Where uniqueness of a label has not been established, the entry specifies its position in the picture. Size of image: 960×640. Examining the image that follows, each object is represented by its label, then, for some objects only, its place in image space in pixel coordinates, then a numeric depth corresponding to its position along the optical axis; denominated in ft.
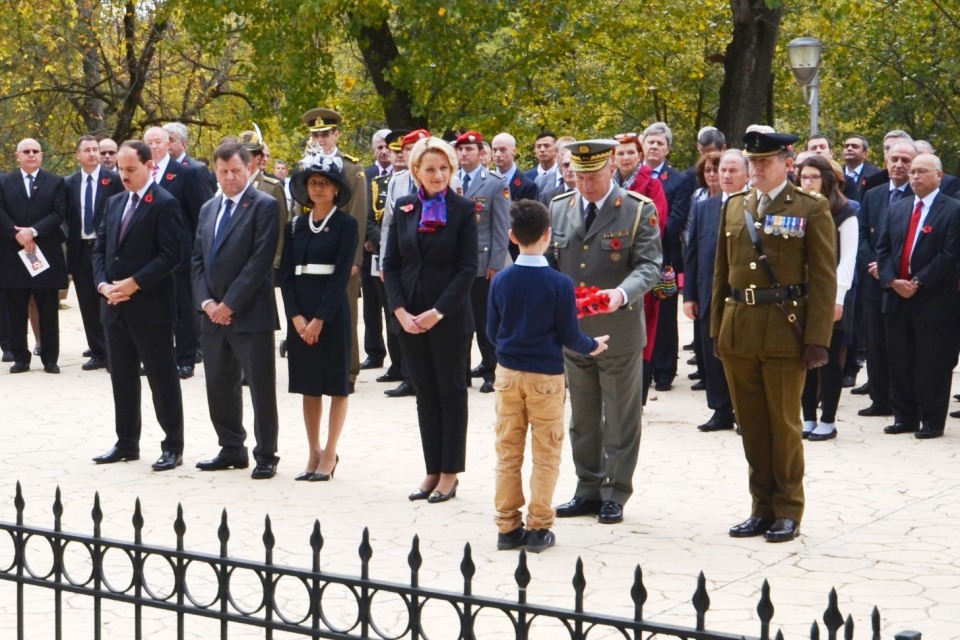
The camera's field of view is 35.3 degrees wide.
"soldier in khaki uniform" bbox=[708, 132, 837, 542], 23.61
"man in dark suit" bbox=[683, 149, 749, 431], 34.73
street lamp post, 72.02
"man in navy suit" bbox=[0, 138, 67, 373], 45.70
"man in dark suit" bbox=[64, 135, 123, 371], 45.57
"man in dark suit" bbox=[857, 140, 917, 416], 36.60
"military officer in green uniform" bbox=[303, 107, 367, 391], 36.47
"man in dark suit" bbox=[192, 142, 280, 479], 29.68
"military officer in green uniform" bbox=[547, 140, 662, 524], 25.48
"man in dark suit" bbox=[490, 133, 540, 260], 42.82
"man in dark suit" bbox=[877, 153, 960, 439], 34.35
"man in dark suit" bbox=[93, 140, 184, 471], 30.42
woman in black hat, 28.68
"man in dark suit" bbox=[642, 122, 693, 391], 40.04
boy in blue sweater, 23.04
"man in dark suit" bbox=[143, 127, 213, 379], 42.39
